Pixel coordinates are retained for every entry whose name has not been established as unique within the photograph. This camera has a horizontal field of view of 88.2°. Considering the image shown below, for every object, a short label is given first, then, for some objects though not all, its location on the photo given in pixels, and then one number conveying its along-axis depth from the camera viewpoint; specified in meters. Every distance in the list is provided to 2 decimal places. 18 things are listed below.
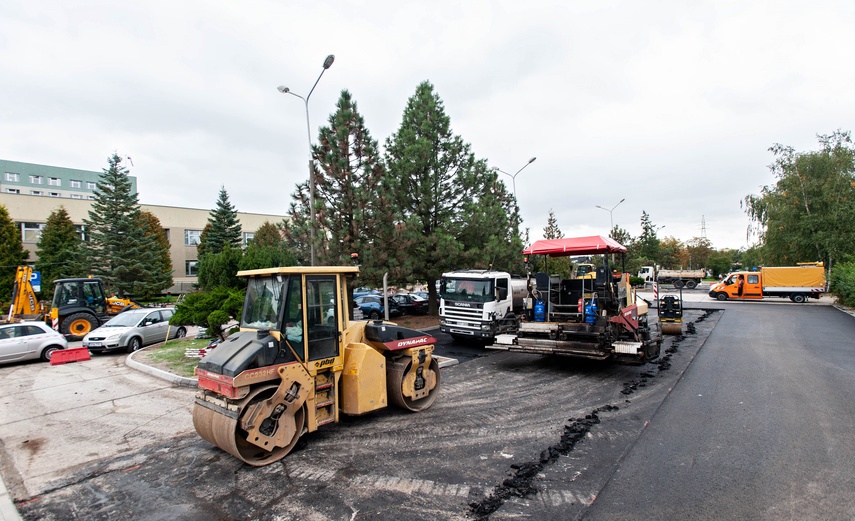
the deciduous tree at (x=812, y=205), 33.28
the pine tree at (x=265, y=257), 13.22
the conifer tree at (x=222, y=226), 41.59
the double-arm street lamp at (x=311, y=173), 13.91
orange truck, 29.94
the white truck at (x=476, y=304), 13.66
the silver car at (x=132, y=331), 13.79
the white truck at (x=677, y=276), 47.38
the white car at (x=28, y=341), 12.27
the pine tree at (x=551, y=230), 43.00
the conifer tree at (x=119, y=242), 32.31
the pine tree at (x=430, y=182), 19.56
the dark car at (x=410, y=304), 25.20
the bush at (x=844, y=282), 23.87
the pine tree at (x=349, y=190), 17.66
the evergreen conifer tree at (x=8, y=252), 30.39
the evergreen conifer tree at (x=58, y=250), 32.25
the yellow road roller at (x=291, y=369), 5.23
